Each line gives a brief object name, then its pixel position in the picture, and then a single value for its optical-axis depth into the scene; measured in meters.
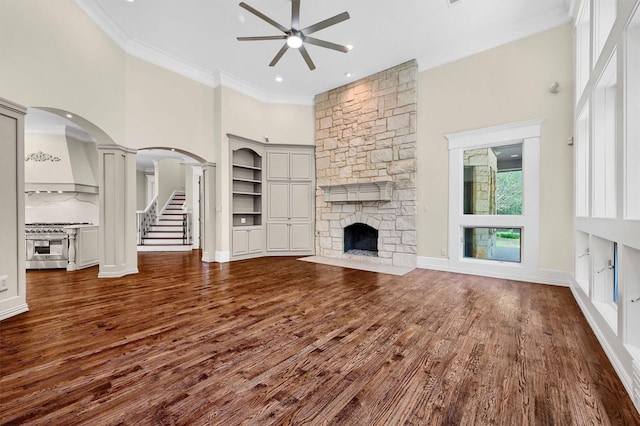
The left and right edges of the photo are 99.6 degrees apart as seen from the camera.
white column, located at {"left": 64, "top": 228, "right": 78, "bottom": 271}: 4.95
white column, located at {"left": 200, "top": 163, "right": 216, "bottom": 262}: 5.81
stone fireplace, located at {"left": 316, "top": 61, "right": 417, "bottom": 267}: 5.25
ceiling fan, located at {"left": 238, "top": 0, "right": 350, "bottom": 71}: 3.21
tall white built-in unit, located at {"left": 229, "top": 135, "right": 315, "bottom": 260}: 6.52
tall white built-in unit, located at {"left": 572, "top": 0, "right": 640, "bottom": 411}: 1.74
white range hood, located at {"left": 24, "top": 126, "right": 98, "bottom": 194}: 5.50
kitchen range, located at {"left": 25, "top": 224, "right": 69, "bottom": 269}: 4.97
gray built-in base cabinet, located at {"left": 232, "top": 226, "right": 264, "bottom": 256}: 5.99
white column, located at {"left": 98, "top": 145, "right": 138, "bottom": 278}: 4.29
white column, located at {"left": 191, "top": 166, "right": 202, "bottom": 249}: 8.21
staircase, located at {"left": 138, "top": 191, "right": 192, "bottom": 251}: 7.95
